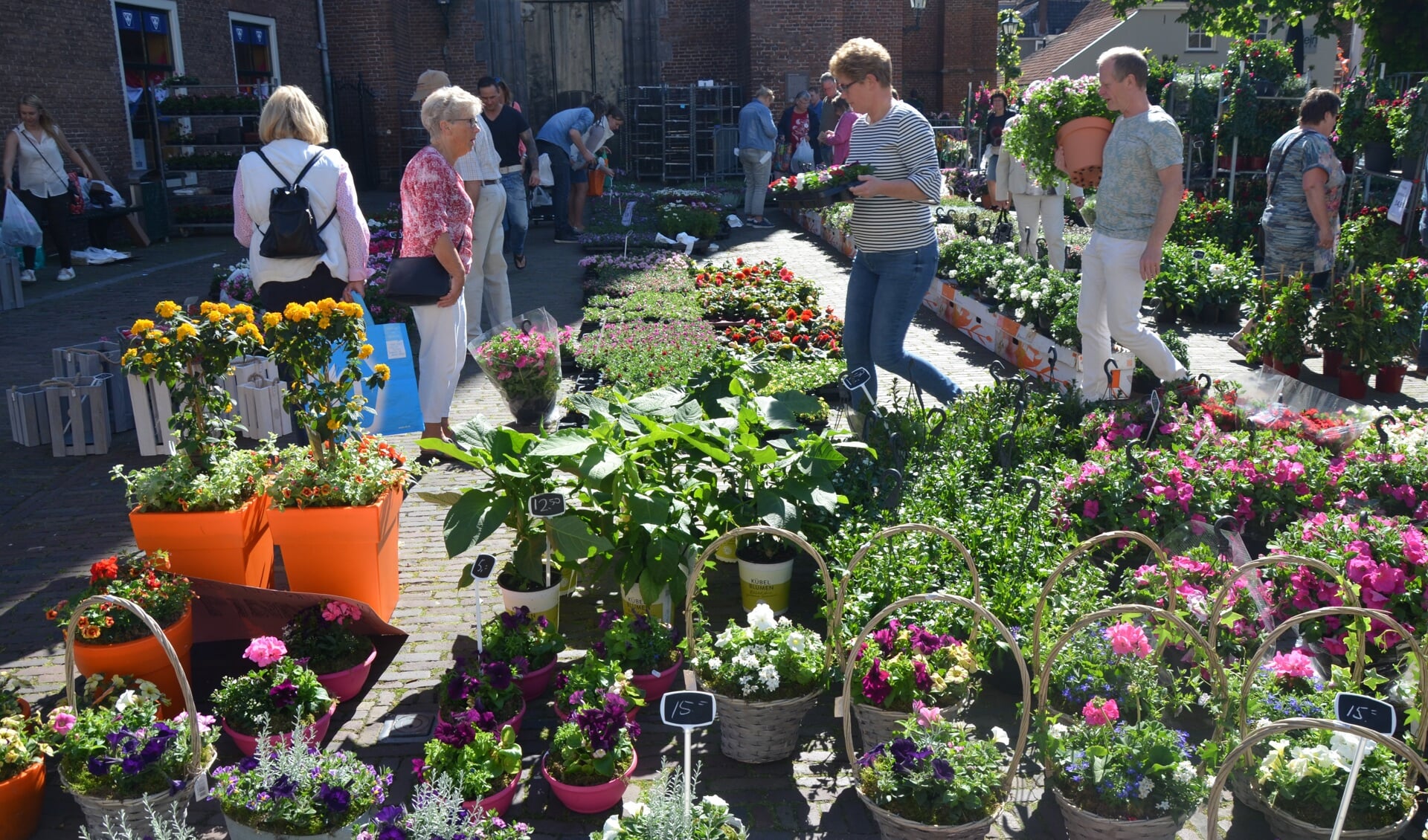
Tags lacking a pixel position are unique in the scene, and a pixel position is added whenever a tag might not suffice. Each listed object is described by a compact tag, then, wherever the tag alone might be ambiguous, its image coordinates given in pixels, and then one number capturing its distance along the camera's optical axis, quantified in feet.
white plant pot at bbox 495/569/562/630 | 13.47
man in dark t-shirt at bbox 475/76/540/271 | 33.04
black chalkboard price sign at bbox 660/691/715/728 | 8.92
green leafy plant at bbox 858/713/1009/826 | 9.26
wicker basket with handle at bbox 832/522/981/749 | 10.82
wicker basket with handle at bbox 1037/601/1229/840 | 9.12
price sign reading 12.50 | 12.25
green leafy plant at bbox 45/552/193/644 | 11.47
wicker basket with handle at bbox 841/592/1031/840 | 9.18
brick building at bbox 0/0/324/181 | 44.75
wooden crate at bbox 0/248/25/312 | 34.50
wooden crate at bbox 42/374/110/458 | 20.95
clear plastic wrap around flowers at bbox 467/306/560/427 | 20.89
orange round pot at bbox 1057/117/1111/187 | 21.15
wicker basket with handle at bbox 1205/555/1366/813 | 9.98
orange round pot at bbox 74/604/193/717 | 11.39
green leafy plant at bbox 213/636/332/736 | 10.97
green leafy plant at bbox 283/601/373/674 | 12.25
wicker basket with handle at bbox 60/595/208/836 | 9.65
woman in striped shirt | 17.33
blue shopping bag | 20.24
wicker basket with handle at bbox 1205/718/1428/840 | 7.52
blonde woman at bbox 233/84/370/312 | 17.04
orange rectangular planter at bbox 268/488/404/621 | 13.25
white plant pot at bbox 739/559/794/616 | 13.82
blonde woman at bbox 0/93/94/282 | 39.58
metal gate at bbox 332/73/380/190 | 69.36
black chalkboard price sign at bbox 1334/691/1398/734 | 8.25
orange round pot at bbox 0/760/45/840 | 9.96
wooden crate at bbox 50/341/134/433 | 21.85
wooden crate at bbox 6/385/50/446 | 21.12
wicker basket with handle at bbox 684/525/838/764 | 11.00
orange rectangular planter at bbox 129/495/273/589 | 12.85
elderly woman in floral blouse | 18.11
